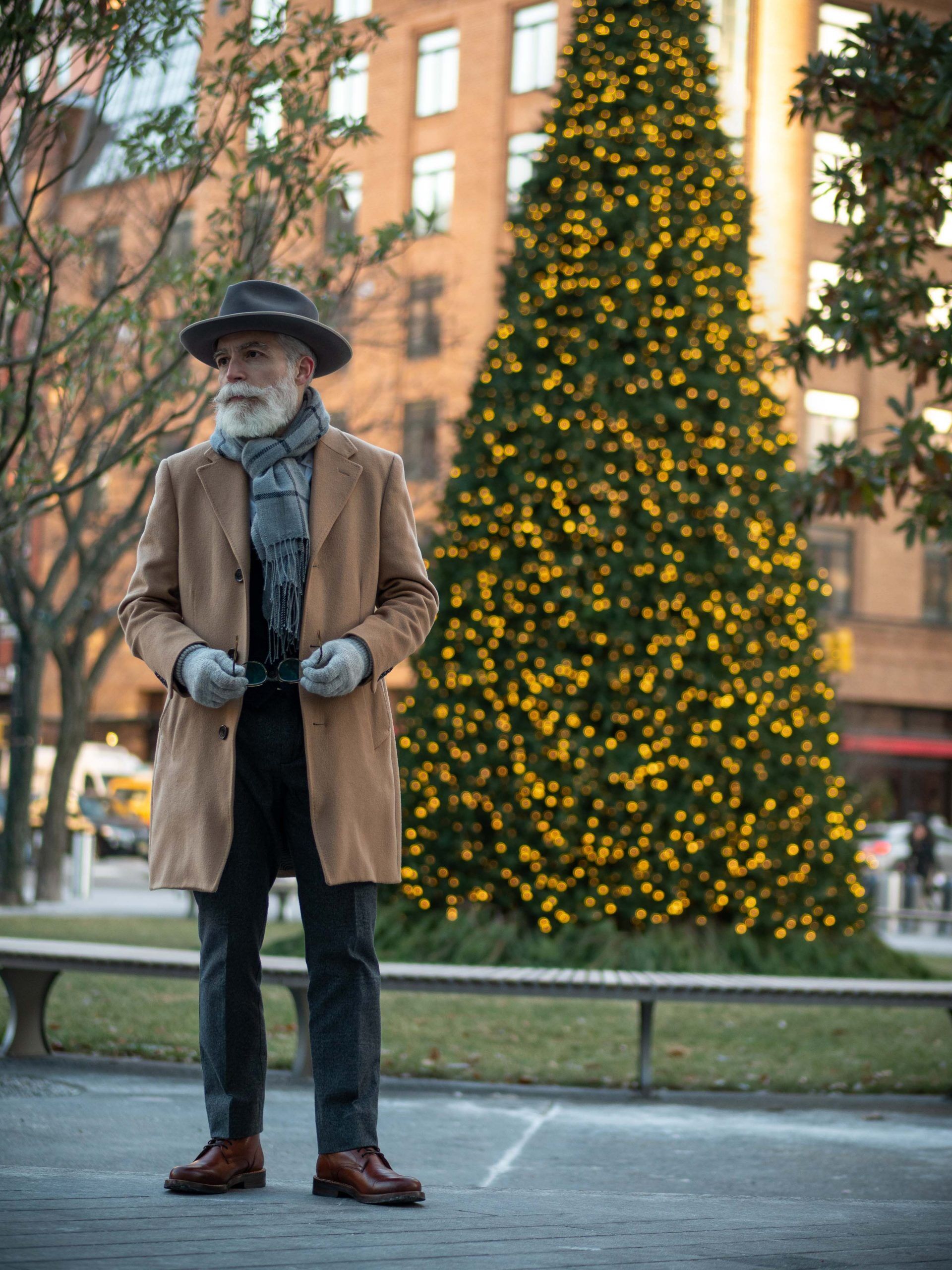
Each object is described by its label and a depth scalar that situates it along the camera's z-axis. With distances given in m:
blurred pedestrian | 27.70
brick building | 38.88
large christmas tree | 11.23
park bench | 7.26
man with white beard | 3.94
